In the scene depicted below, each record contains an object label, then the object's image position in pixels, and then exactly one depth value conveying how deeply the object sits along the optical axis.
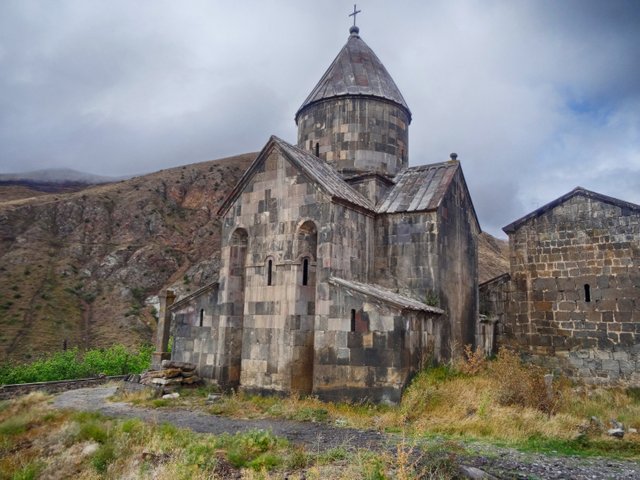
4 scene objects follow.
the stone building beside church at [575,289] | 11.84
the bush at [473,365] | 10.30
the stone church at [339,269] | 9.67
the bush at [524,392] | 8.13
